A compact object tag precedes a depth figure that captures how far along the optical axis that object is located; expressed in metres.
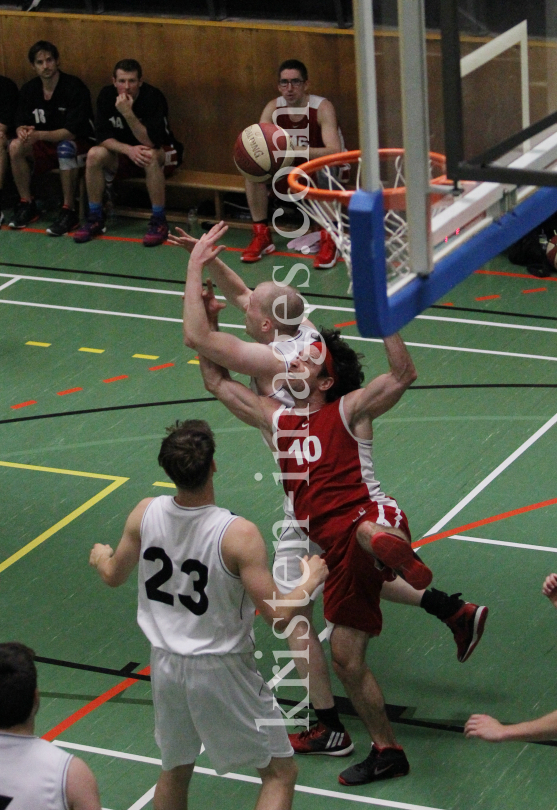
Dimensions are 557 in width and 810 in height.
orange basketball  10.70
